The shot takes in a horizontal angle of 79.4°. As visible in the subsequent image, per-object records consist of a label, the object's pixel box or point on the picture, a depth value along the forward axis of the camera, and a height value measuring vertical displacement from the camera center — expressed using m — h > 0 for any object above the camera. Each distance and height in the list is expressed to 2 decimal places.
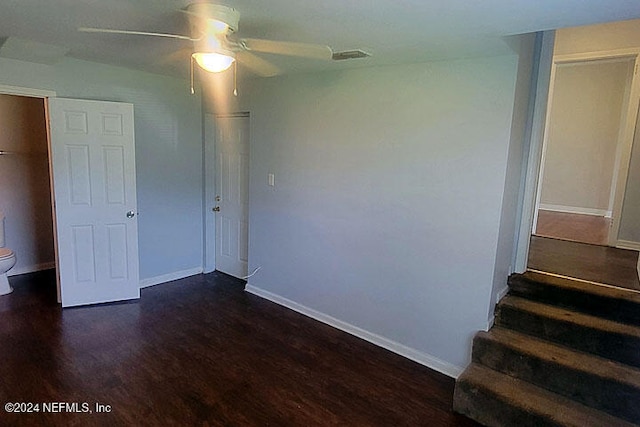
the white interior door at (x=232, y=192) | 4.35 -0.38
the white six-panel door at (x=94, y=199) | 3.49 -0.43
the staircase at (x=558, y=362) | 2.16 -1.14
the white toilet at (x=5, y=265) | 3.80 -1.14
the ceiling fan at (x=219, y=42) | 1.86 +0.60
